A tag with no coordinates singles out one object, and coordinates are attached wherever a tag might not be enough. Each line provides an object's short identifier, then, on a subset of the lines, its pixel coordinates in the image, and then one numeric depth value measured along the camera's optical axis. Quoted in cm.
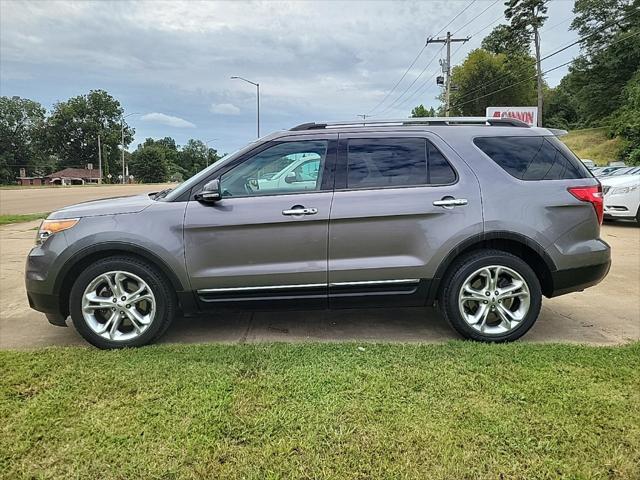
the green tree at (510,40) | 4572
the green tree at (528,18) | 4353
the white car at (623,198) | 1055
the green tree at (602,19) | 4488
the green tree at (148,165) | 9600
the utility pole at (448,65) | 3444
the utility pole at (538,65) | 4009
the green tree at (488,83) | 5588
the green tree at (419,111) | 8002
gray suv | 369
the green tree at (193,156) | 12269
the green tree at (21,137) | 8306
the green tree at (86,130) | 8838
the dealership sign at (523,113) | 3156
